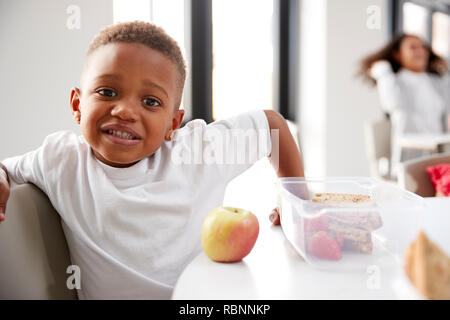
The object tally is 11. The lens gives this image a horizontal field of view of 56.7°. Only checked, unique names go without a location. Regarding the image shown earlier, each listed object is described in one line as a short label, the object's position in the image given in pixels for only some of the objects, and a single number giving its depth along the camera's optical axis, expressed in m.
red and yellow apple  0.54
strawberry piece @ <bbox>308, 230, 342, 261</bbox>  0.53
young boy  0.69
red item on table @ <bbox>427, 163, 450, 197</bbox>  1.19
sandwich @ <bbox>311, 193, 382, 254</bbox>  0.51
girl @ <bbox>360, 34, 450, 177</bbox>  3.45
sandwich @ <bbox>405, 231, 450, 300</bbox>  0.45
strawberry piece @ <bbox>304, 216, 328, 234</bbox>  0.52
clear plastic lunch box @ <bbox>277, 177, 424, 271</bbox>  0.51
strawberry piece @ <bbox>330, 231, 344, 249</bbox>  0.53
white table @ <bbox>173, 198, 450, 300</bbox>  0.46
